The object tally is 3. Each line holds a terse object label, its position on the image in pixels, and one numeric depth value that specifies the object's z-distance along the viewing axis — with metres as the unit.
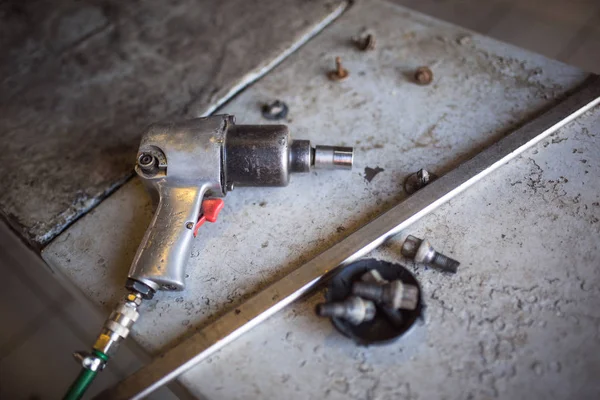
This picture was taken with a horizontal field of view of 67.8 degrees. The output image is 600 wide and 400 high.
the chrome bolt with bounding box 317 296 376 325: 1.00
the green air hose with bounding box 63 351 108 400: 1.03
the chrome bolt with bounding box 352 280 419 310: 1.01
